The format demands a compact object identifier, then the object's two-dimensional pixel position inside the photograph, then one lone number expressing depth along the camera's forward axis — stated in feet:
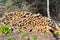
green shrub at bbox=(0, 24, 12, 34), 15.57
